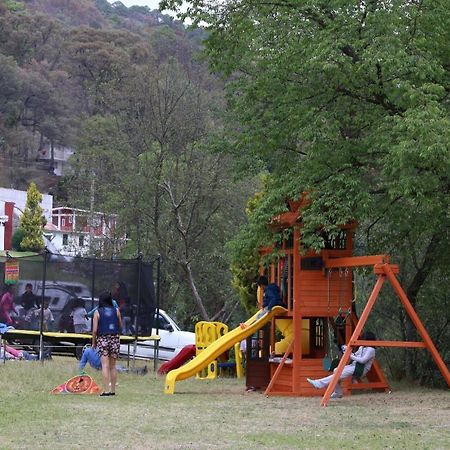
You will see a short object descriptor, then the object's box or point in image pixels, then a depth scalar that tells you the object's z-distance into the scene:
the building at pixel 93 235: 34.59
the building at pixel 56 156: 105.06
